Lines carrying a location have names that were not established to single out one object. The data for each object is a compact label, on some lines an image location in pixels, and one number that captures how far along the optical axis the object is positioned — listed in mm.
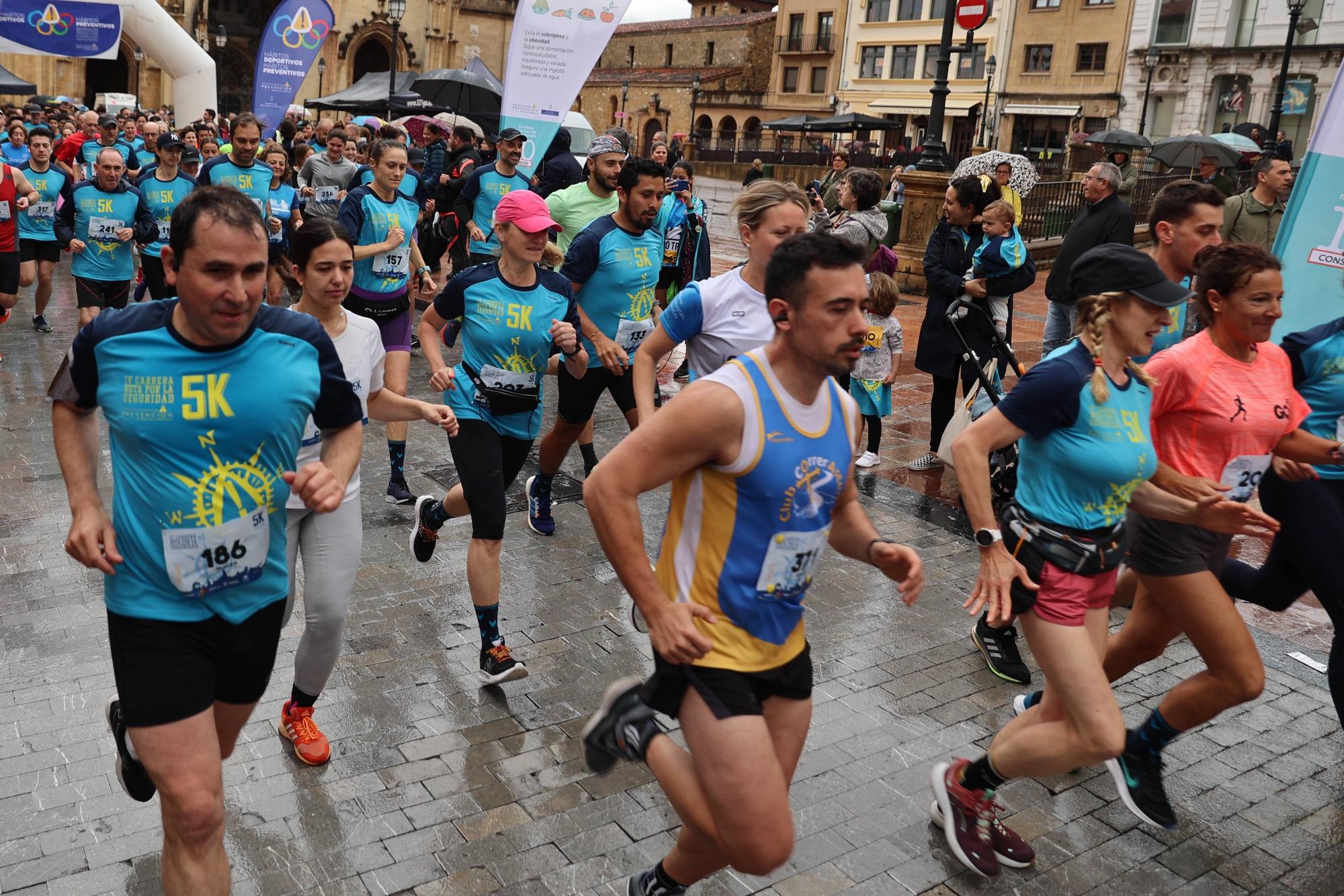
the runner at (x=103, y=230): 10195
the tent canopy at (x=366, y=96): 29484
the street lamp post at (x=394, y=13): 27500
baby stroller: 6902
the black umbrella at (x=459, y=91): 23281
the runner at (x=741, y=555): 2871
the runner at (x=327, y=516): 4043
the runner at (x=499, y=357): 5000
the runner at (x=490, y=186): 10688
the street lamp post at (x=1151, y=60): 48094
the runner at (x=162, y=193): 10711
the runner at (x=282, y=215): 10680
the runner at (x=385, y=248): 8023
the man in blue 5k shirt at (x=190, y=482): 2832
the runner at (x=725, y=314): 4863
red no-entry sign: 14938
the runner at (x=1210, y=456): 4004
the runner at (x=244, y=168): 10250
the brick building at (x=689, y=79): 69000
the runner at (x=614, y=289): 6336
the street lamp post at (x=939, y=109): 14953
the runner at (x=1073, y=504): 3590
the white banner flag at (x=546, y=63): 10750
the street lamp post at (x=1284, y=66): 21531
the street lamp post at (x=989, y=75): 52344
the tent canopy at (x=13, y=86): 28422
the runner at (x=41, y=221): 11398
